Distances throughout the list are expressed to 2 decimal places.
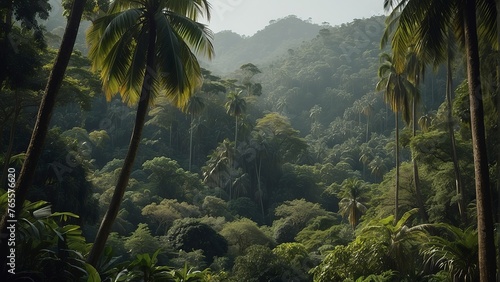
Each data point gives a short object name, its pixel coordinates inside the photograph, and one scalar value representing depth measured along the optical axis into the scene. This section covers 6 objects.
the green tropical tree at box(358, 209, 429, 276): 18.25
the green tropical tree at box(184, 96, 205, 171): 55.66
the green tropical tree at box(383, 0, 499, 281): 9.09
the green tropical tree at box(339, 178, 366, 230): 41.25
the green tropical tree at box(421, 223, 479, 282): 12.12
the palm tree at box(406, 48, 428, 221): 28.62
